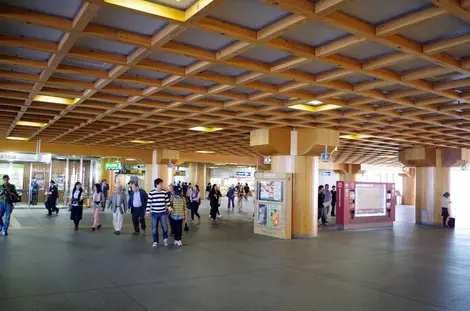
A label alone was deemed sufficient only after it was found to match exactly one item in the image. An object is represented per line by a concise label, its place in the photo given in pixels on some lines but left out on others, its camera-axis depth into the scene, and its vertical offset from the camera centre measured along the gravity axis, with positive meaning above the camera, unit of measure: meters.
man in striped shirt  10.88 -0.68
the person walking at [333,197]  22.56 -0.71
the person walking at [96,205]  14.10 -0.89
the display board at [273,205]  13.41 -0.75
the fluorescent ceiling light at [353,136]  16.58 +2.03
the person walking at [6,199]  11.96 -0.62
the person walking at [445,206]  18.68 -0.91
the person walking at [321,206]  18.55 -1.02
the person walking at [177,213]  11.02 -0.89
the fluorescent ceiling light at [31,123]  15.12 +2.12
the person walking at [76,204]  14.13 -0.86
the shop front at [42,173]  23.03 +0.37
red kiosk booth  17.16 -0.87
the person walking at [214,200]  18.34 -0.82
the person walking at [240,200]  26.38 -1.15
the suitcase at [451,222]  18.47 -1.66
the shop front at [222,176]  49.01 +0.78
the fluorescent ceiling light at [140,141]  21.05 +2.12
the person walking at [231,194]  26.43 -0.77
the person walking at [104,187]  20.10 -0.36
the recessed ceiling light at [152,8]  4.66 +2.06
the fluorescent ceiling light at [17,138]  21.71 +2.18
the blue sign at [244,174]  45.78 +0.99
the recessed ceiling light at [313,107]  10.77 +2.10
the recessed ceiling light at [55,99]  10.60 +2.12
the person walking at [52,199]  19.78 -1.00
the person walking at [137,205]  13.29 -0.81
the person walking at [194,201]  18.03 -0.87
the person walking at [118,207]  13.26 -0.89
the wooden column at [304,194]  13.80 -0.35
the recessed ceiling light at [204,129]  15.75 +2.11
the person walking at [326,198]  19.41 -0.67
